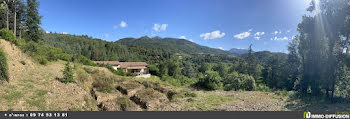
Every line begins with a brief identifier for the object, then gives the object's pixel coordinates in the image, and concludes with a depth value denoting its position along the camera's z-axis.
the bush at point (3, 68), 5.81
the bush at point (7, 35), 9.79
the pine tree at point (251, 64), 34.11
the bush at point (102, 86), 9.96
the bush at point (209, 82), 16.38
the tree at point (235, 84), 17.93
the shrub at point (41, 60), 11.56
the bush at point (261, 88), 18.72
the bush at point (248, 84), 17.44
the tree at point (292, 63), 20.34
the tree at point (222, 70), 50.19
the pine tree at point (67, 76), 8.45
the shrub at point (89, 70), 14.05
